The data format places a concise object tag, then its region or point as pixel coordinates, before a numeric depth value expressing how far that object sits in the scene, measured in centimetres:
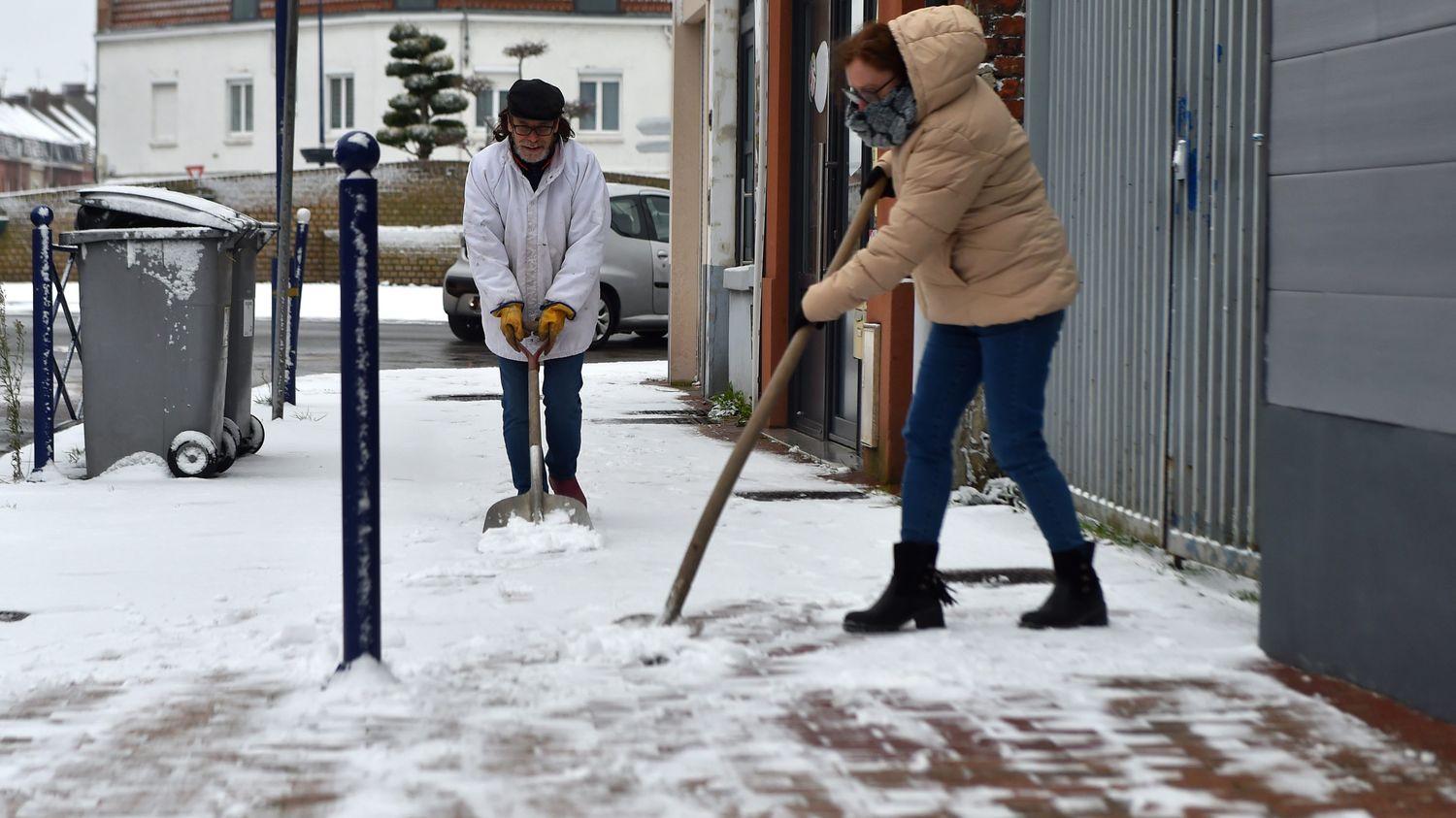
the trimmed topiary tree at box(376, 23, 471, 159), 4366
